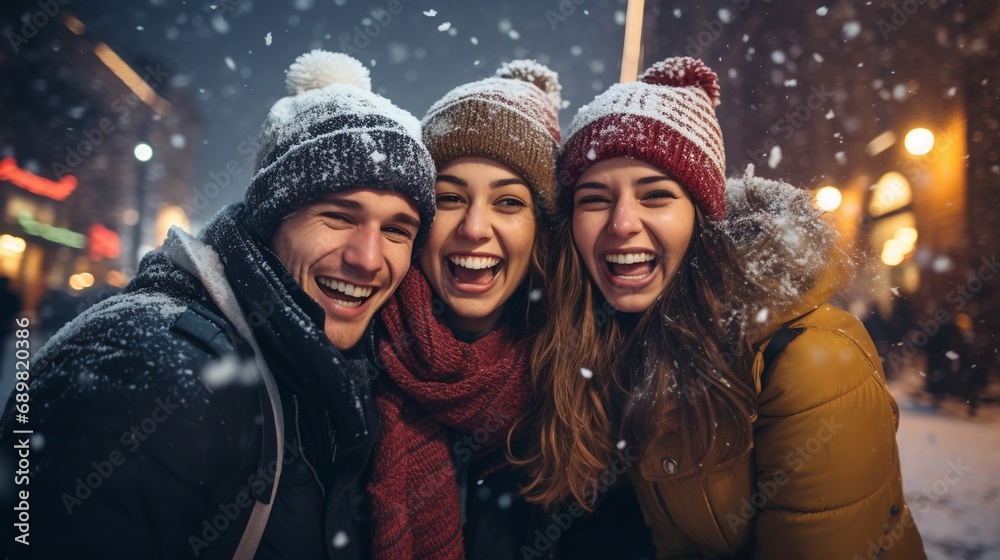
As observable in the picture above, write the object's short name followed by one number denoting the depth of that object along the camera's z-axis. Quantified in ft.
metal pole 24.46
